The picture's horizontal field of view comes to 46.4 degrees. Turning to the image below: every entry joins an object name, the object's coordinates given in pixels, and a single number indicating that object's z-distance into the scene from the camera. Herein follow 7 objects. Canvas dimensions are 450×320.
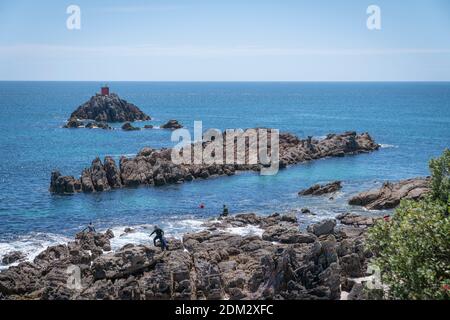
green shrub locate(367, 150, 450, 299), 24.03
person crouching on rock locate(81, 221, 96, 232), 54.64
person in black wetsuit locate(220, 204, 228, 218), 62.25
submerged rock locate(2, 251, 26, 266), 46.62
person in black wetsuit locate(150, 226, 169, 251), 45.75
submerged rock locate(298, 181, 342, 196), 73.62
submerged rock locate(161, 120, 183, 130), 150.77
